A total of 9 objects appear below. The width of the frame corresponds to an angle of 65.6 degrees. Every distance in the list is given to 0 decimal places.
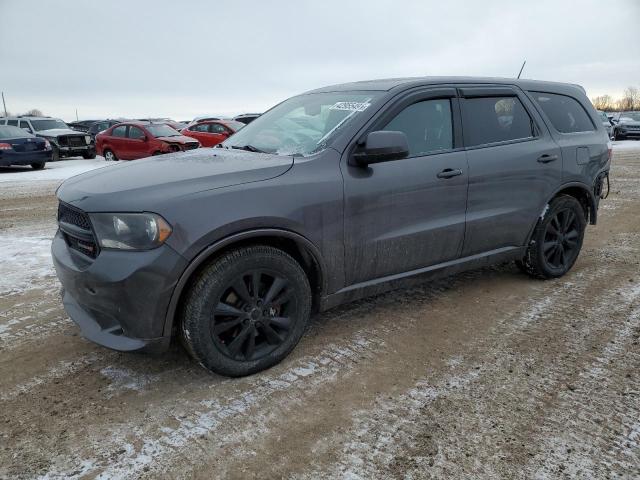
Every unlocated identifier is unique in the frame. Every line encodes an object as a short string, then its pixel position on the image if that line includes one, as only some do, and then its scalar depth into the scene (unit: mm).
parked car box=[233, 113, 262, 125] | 22094
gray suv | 2637
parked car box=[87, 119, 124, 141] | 25444
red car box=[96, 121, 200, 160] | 15234
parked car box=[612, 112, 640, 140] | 26703
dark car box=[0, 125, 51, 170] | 14281
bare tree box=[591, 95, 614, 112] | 99000
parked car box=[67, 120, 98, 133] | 30866
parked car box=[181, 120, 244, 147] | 17220
